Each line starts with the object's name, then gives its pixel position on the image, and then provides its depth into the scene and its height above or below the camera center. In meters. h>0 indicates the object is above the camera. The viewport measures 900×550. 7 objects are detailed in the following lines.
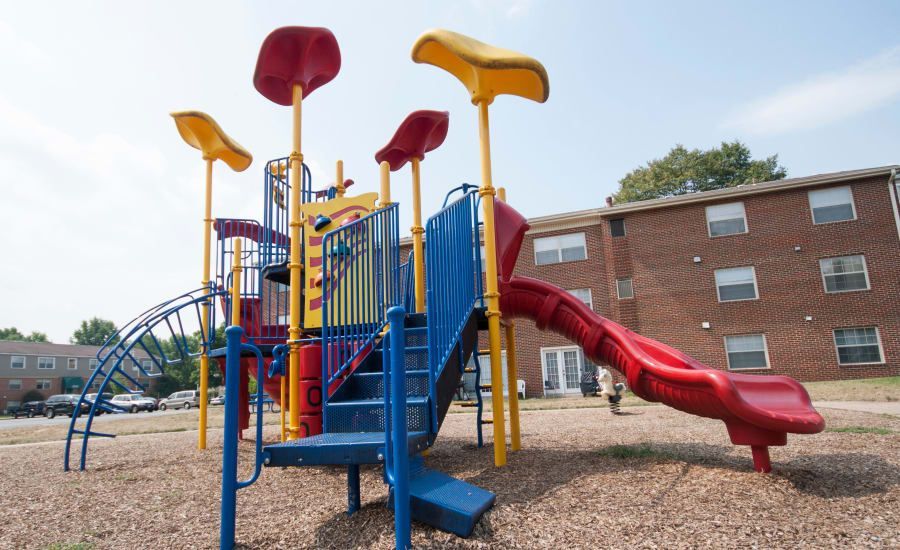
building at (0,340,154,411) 45.12 +1.54
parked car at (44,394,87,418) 29.53 -1.35
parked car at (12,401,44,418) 30.92 -1.50
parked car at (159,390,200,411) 36.69 -1.71
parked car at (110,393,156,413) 33.37 -1.61
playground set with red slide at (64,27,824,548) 3.01 +0.43
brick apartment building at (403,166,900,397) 17.80 +2.88
